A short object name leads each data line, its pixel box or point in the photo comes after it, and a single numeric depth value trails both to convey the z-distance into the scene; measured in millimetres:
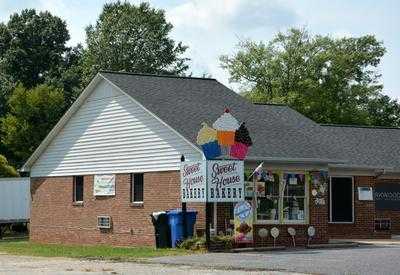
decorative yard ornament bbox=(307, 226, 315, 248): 28672
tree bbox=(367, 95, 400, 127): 68500
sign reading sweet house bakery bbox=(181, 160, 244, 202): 25969
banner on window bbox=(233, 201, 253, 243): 26297
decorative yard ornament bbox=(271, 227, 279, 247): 27828
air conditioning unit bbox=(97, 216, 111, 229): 32250
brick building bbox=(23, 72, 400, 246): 28625
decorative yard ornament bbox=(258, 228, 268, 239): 27672
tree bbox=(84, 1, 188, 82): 68500
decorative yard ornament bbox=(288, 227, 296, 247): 28344
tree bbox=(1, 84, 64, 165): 58062
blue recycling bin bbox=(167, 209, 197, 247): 27141
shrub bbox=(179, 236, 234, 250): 25855
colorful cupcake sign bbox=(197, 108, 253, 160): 26219
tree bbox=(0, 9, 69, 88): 68688
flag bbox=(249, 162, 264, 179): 27128
